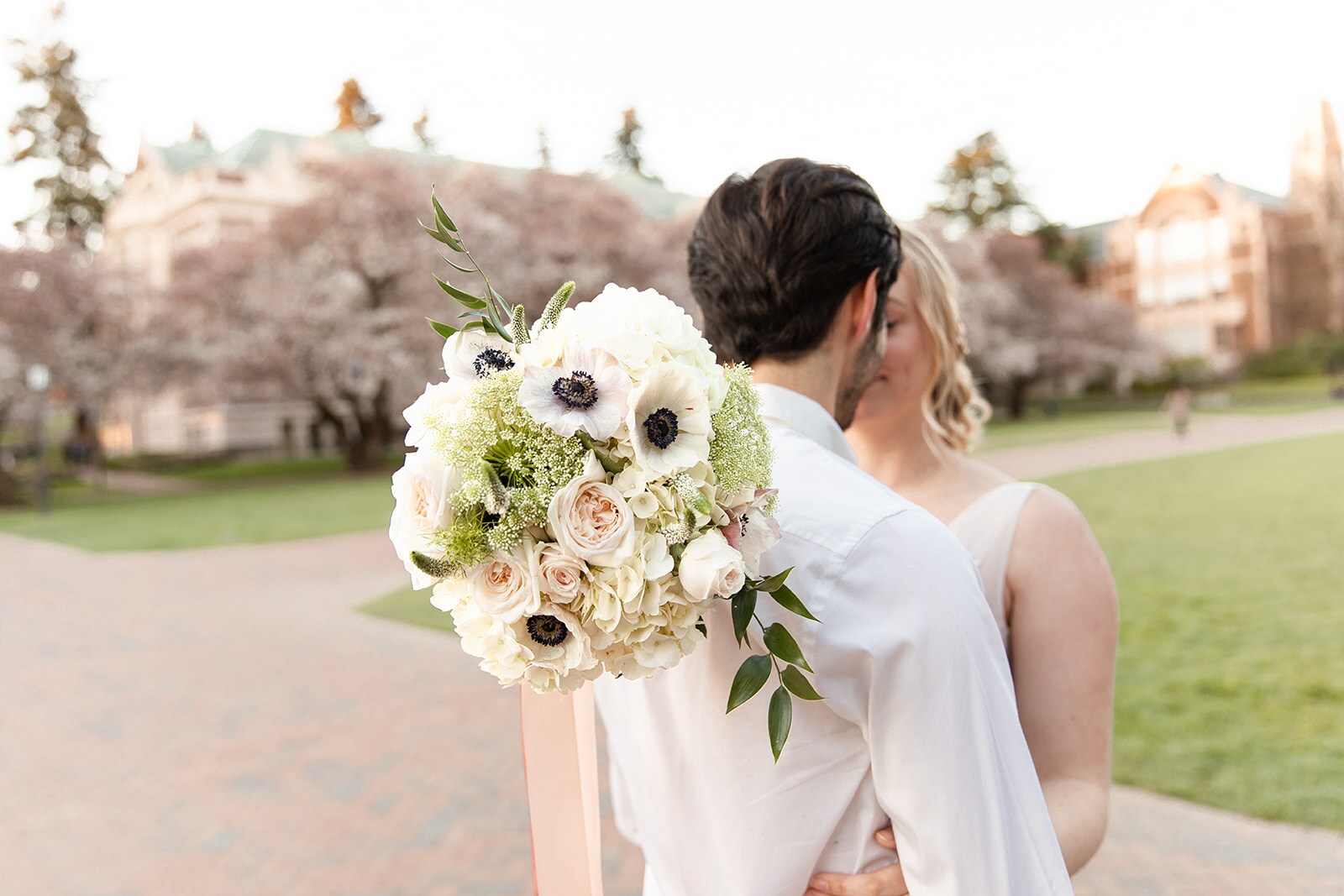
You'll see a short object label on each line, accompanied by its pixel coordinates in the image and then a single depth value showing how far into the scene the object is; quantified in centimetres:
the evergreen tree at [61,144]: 4756
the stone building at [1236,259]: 6028
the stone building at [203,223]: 4619
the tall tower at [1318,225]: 5978
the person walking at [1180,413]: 2989
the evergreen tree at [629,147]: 8444
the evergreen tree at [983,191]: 6100
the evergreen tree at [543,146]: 7994
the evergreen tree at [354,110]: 6994
